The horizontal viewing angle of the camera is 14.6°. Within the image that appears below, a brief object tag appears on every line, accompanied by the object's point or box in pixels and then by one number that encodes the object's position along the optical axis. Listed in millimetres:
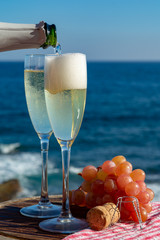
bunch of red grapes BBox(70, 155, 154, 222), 855
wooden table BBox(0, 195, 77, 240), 800
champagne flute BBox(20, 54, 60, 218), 888
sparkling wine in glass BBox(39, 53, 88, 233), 804
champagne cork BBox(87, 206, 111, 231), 807
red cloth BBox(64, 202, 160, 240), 786
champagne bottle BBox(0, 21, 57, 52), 849
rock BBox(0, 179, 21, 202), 6253
